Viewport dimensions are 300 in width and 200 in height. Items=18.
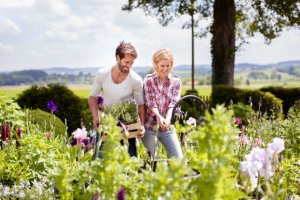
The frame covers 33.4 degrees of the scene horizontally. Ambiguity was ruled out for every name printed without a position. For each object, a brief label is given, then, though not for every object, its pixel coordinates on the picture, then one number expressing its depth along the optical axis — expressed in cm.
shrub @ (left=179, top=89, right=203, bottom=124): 1100
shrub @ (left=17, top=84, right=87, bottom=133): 1028
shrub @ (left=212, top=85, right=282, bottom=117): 1254
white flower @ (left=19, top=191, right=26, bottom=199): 406
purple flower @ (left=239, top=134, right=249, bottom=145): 543
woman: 473
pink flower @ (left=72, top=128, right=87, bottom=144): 411
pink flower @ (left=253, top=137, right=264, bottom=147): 523
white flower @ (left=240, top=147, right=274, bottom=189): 253
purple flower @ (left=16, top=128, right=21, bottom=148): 478
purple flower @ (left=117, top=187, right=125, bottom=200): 217
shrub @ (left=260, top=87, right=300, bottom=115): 1483
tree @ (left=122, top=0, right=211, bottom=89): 1623
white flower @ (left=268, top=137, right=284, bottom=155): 264
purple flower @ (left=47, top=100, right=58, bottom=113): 538
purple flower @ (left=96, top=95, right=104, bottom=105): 358
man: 462
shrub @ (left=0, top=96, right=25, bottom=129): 636
